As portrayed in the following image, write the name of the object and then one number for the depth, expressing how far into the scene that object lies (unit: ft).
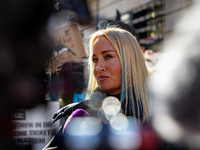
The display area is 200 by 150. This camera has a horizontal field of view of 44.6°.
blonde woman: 6.15
